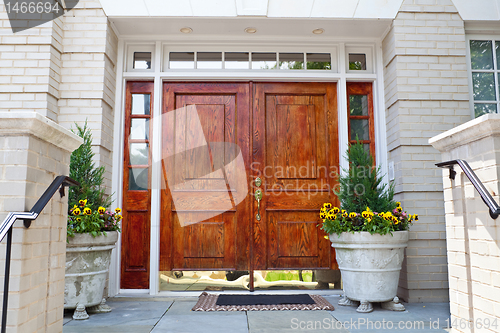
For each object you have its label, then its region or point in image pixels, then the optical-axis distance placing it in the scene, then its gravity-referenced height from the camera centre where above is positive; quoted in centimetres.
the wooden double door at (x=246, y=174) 382 +31
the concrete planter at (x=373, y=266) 305 -46
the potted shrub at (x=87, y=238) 290 -24
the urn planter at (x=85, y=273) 289 -50
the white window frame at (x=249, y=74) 389 +130
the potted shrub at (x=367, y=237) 305 -25
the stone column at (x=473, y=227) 178 -11
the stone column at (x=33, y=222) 164 -5
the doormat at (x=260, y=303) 311 -80
